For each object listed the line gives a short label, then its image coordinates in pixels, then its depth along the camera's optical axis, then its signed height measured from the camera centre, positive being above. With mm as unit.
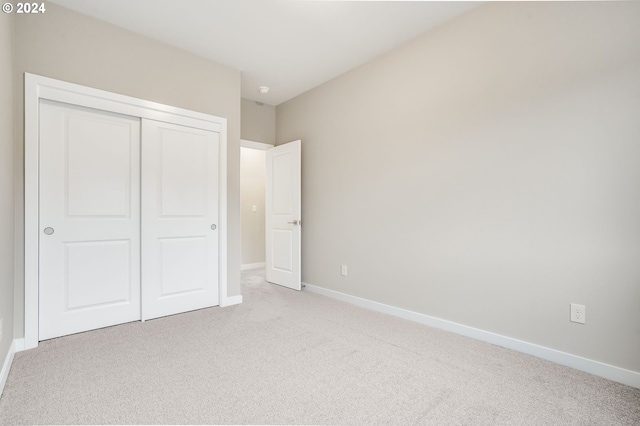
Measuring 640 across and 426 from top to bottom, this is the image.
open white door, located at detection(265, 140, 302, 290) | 4125 -23
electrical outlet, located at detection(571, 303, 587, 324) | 2020 -668
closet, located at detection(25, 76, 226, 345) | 2438 +34
